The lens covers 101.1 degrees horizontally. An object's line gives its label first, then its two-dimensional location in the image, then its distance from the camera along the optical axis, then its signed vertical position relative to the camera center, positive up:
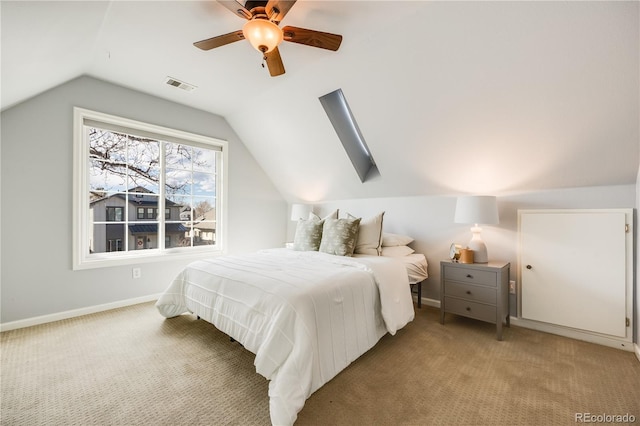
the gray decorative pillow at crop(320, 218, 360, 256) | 2.79 -0.26
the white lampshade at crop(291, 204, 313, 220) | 4.18 +0.01
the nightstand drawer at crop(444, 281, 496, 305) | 2.38 -0.75
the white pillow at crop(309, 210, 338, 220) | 3.22 -0.04
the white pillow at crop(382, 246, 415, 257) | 2.98 -0.45
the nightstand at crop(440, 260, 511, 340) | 2.34 -0.74
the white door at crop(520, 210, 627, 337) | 2.19 -0.51
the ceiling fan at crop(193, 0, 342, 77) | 1.60 +1.20
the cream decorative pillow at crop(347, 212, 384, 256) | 2.95 -0.28
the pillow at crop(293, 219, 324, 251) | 3.09 -0.28
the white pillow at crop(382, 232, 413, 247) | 3.16 -0.34
